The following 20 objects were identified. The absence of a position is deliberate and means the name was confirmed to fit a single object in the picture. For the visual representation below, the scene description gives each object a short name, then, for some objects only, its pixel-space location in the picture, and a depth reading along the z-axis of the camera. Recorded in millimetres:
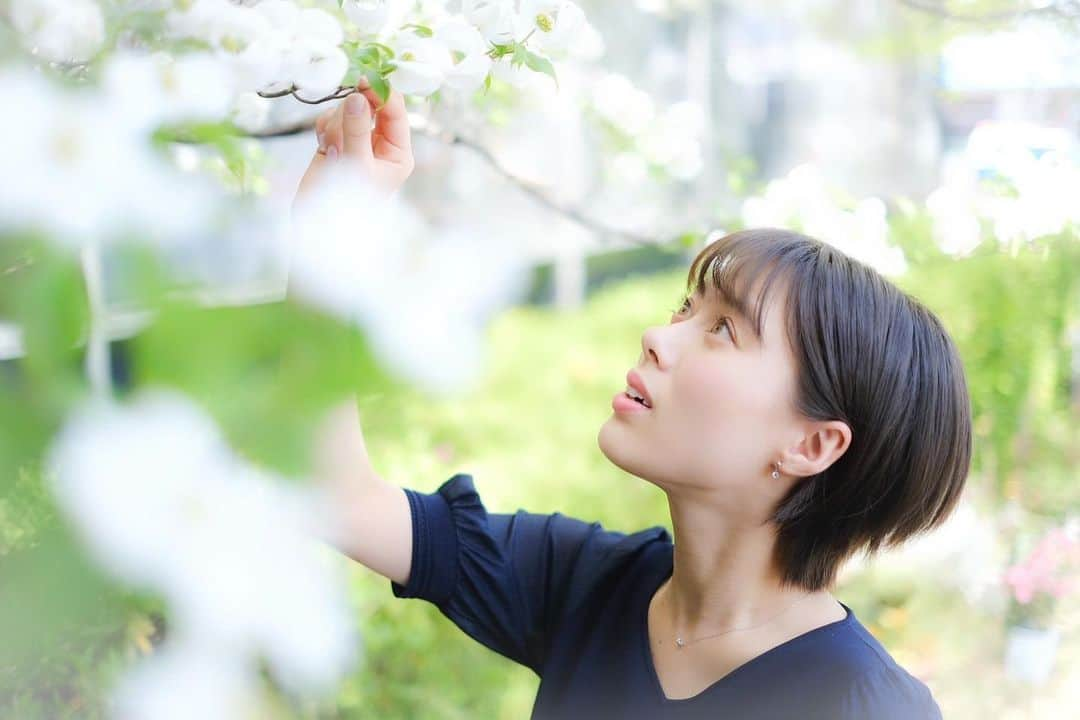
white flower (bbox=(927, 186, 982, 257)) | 2043
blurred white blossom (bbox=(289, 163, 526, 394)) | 239
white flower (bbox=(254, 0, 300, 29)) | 473
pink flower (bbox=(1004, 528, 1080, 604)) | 2822
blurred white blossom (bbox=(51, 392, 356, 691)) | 234
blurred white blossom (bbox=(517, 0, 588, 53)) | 685
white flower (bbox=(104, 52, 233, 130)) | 284
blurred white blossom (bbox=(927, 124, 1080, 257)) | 2049
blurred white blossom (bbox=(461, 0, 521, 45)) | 676
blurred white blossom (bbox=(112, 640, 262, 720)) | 254
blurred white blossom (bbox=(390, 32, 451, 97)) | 583
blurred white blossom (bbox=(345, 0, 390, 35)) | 631
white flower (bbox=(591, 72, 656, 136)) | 2012
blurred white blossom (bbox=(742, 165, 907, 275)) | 1695
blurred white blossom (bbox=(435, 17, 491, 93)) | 609
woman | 964
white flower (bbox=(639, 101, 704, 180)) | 1998
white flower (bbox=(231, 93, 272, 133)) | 741
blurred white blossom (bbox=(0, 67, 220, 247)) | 252
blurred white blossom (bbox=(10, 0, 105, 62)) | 332
